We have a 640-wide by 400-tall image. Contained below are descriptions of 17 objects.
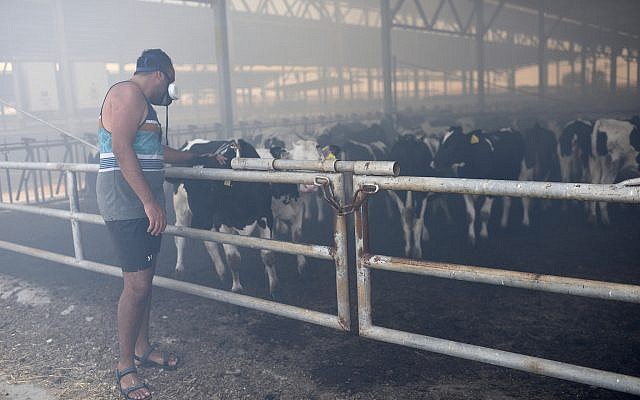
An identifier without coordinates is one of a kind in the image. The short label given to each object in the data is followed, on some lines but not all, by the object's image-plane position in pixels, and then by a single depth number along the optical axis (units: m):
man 3.43
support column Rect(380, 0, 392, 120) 15.99
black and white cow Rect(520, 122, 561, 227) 10.71
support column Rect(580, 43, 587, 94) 35.53
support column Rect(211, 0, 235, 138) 11.41
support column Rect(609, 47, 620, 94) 33.06
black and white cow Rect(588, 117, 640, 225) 9.17
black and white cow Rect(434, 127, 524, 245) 8.25
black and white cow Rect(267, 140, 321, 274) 6.55
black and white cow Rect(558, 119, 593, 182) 9.59
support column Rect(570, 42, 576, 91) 42.11
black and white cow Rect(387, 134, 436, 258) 7.49
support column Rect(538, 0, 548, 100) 22.94
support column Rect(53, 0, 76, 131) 22.56
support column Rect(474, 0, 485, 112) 19.81
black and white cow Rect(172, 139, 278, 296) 5.80
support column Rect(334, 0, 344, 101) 34.09
